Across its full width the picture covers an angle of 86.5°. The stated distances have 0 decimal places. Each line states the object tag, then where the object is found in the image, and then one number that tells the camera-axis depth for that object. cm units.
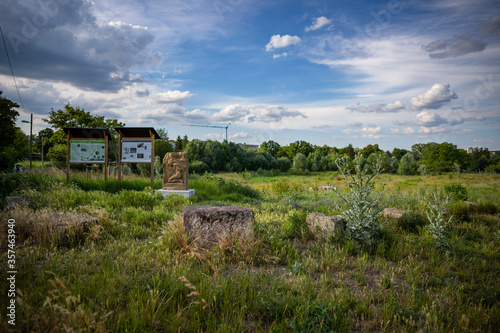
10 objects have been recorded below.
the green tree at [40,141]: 4213
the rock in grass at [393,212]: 766
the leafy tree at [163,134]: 4508
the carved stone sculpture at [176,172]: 1262
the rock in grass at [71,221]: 563
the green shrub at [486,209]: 983
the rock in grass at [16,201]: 766
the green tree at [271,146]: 6862
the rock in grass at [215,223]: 523
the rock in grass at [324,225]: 575
